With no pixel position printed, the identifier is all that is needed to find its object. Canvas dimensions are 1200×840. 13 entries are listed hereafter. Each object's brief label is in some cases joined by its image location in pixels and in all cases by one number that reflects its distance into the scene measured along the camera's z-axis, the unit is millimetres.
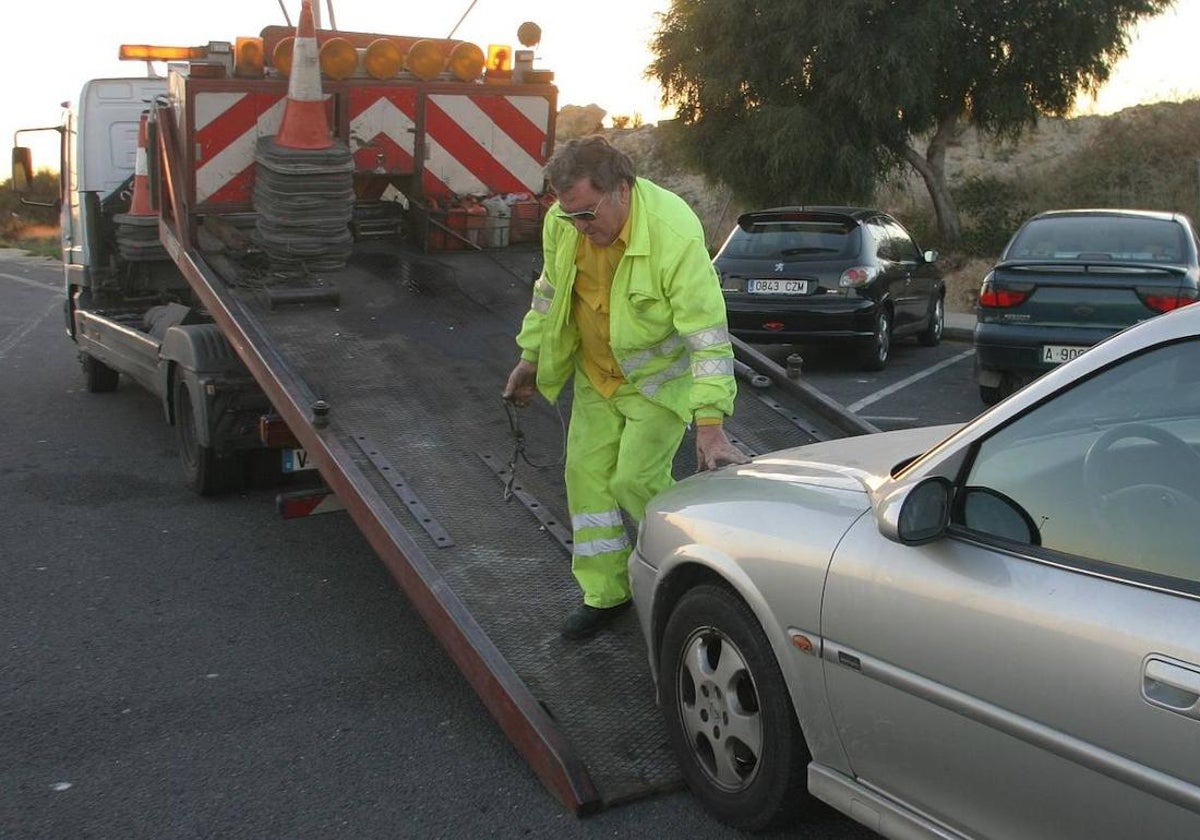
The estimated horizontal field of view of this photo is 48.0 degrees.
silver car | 2658
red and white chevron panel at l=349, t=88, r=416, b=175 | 8062
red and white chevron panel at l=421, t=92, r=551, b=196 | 8453
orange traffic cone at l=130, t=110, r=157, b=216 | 9602
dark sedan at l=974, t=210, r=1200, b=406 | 9578
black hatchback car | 12492
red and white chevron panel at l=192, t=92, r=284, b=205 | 7508
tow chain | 5293
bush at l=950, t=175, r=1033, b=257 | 22078
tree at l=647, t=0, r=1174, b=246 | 19922
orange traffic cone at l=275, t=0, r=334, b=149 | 7402
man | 4430
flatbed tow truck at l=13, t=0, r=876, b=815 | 4590
